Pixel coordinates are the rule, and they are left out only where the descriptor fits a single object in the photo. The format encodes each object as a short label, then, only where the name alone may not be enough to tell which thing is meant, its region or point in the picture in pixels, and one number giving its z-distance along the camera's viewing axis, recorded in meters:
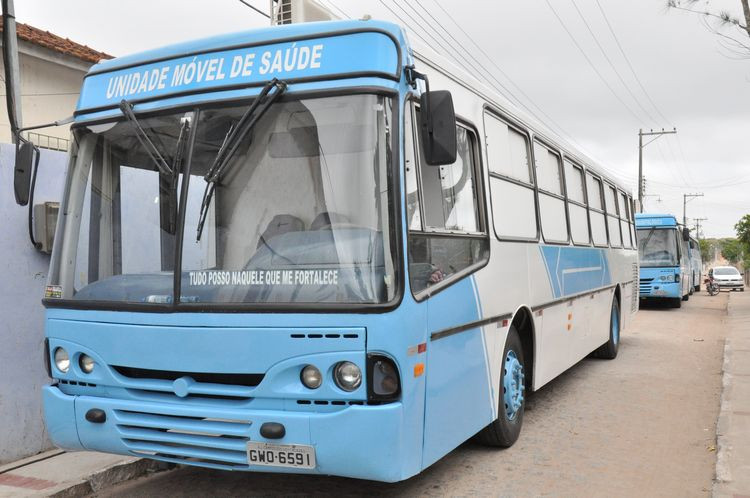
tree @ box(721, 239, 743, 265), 91.94
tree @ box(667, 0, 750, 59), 16.38
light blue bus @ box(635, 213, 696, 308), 22.06
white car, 39.97
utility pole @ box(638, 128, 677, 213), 47.53
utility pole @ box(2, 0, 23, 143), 6.73
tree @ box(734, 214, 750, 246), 49.84
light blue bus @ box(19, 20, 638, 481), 3.67
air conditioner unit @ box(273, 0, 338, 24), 4.62
